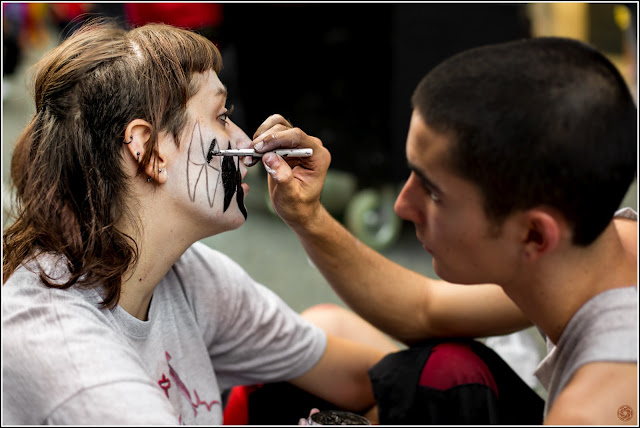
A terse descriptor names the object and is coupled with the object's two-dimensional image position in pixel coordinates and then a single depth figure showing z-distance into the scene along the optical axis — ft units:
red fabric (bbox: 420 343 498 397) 5.00
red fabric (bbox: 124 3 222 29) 11.56
